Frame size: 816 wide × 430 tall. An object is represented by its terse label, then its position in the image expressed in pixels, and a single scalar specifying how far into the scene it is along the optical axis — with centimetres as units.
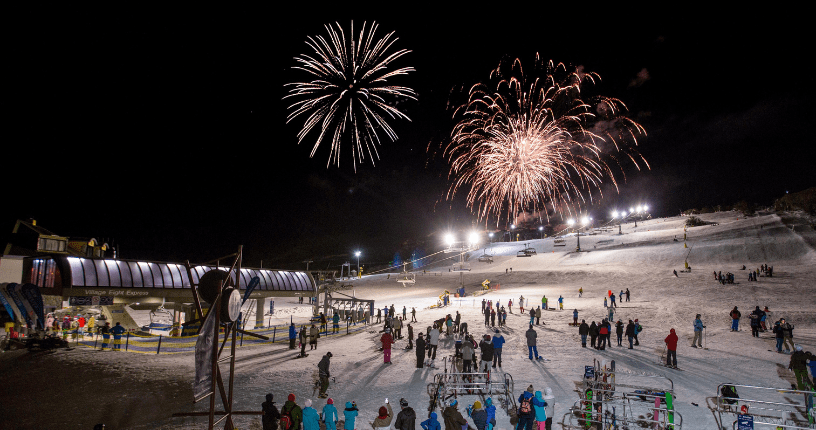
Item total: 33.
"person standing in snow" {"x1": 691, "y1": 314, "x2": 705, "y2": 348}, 1873
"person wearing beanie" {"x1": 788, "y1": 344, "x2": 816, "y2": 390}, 1229
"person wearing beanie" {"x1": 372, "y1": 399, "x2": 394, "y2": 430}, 864
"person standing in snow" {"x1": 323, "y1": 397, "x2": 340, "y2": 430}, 909
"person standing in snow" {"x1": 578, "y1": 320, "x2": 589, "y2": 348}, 1898
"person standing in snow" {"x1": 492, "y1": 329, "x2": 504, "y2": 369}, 1494
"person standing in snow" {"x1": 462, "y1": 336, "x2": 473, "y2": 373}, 1441
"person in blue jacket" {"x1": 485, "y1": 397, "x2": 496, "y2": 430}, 920
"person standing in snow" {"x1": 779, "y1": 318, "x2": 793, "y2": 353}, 1689
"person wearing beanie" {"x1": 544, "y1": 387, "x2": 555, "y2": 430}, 952
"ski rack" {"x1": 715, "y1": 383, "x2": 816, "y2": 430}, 967
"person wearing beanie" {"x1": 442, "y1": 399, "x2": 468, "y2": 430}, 816
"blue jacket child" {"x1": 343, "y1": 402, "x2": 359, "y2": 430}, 912
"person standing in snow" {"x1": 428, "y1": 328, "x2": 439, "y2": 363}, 1720
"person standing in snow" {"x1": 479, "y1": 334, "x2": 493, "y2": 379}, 1388
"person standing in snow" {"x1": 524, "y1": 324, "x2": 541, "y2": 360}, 1653
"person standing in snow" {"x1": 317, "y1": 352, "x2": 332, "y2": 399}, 1255
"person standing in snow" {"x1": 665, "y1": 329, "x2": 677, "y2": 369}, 1510
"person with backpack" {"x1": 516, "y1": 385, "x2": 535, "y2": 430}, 895
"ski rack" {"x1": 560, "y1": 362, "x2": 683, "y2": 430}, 944
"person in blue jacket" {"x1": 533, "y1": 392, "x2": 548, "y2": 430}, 906
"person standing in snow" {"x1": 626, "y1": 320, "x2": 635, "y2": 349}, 1861
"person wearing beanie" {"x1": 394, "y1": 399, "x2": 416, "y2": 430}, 828
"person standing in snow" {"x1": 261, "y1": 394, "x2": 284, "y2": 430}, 898
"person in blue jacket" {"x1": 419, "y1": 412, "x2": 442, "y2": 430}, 794
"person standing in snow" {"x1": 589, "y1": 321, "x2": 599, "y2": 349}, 1866
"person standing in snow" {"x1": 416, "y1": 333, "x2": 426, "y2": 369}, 1579
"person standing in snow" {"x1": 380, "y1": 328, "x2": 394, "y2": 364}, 1694
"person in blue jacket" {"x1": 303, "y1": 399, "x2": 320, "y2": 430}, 871
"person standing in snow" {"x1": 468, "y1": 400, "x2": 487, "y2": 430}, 883
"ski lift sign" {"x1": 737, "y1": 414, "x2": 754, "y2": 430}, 845
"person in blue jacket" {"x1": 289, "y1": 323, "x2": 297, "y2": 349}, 2081
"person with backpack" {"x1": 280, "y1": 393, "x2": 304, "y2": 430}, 893
